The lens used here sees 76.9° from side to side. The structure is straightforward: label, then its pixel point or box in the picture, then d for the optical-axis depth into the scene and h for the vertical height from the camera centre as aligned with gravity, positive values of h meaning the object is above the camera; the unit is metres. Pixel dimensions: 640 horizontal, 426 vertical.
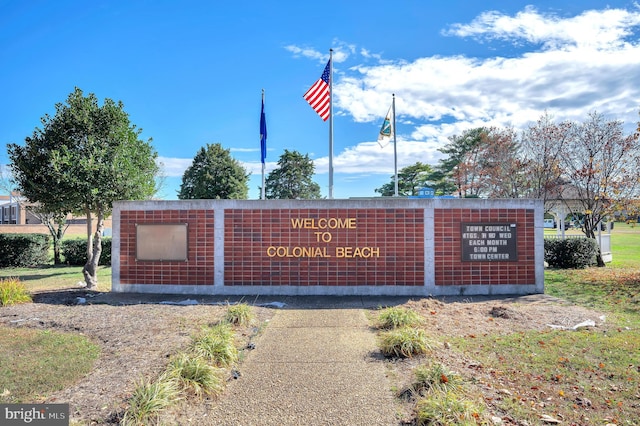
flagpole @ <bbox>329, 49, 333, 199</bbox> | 14.22 +3.63
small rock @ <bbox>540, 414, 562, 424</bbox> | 4.02 -1.99
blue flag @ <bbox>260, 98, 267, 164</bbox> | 15.86 +3.22
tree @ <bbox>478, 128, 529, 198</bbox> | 26.28 +3.61
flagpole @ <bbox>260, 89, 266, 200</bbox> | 14.55 +1.49
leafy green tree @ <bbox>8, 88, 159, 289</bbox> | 12.22 +1.92
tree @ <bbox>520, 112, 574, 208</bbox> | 21.56 +3.68
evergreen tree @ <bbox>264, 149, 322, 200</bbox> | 50.59 +5.51
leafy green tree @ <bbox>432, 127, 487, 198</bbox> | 34.74 +5.78
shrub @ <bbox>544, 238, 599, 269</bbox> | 17.20 -1.37
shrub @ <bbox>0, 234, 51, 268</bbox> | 19.17 -1.23
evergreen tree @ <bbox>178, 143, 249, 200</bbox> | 44.94 +5.28
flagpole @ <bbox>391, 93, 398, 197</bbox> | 18.03 +3.38
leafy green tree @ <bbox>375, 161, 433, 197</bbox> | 46.79 +5.26
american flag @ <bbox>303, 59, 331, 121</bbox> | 14.45 +4.53
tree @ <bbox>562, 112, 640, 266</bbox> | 17.97 +2.45
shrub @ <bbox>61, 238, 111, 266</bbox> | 19.86 -1.42
